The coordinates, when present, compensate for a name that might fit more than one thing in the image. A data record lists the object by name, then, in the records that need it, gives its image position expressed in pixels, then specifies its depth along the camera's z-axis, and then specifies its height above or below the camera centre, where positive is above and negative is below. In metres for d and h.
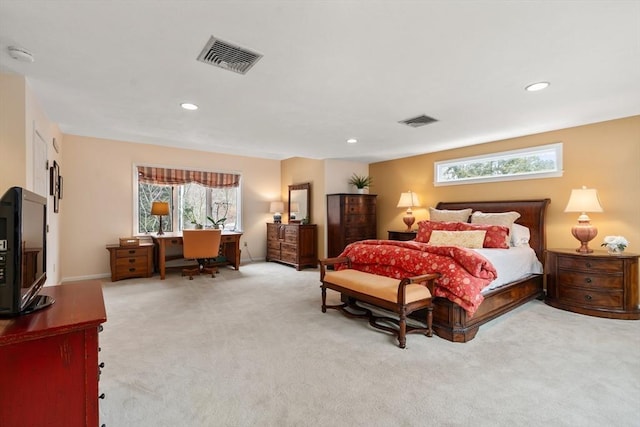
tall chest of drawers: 5.93 -0.05
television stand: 1.13 -0.58
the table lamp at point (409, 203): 5.55 +0.23
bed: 2.76 -0.78
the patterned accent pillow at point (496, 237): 3.86 -0.28
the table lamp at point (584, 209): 3.56 +0.05
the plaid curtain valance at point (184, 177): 5.63 +0.81
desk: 5.11 -0.52
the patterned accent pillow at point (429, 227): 4.40 -0.18
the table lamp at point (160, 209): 5.39 +0.17
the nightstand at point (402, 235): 5.36 -0.35
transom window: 4.23 +0.75
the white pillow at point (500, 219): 4.21 -0.06
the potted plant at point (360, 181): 6.36 +0.75
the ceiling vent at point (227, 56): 2.05 +1.16
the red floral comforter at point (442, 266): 2.75 -0.51
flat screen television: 1.18 -0.14
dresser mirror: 6.60 +0.31
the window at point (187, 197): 5.67 +0.42
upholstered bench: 2.64 -0.73
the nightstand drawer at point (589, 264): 3.30 -0.56
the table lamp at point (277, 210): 6.86 +0.16
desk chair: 5.09 -0.45
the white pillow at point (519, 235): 4.12 -0.28
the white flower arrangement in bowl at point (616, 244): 3.35 -0.34
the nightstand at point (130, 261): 4.91 -0.69
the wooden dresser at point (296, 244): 6.08 -0.56
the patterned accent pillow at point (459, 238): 3.87 -0.30
